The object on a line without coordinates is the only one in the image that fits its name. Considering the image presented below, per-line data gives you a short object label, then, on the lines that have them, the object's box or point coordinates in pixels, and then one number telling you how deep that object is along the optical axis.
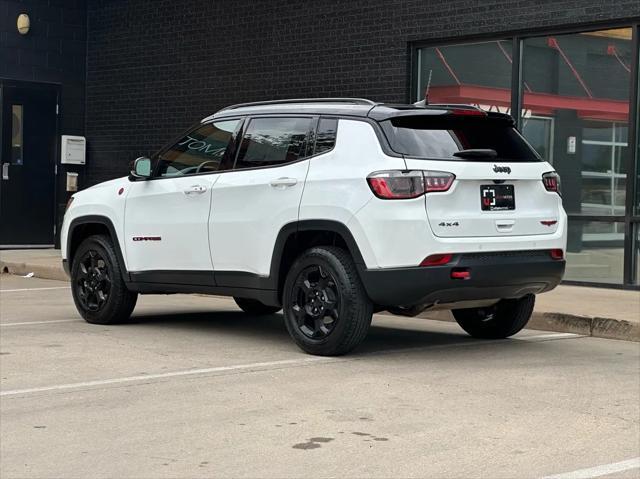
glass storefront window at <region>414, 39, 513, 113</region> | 14.45
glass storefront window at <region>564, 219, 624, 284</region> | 13.38
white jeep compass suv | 7.96
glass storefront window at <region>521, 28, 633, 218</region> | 13.39
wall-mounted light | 19.48
